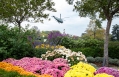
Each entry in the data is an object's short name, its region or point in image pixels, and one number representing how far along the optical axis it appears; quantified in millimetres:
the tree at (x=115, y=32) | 26812
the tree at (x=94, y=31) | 30364
